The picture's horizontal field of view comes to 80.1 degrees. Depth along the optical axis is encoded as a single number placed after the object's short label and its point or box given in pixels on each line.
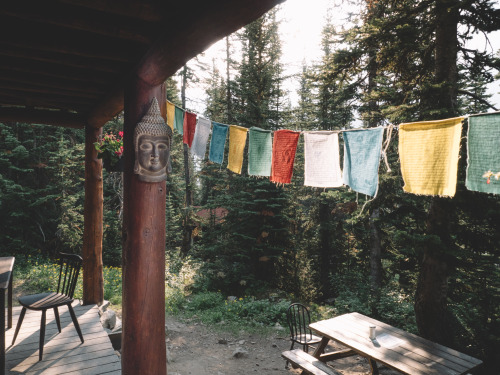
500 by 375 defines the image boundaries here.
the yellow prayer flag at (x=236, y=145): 4.32
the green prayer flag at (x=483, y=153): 2.51
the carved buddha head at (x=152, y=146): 2.34
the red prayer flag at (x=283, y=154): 4.16
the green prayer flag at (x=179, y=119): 4.57
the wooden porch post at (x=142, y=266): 2.33
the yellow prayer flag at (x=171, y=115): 4.48
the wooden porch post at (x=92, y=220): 4.69
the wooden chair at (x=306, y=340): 5.01
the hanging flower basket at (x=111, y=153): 3.71
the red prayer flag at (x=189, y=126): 4.68
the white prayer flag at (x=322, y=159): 3.84
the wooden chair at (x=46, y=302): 3.25
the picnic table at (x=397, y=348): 3.23
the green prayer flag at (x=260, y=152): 4.25
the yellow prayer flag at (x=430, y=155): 2.76
